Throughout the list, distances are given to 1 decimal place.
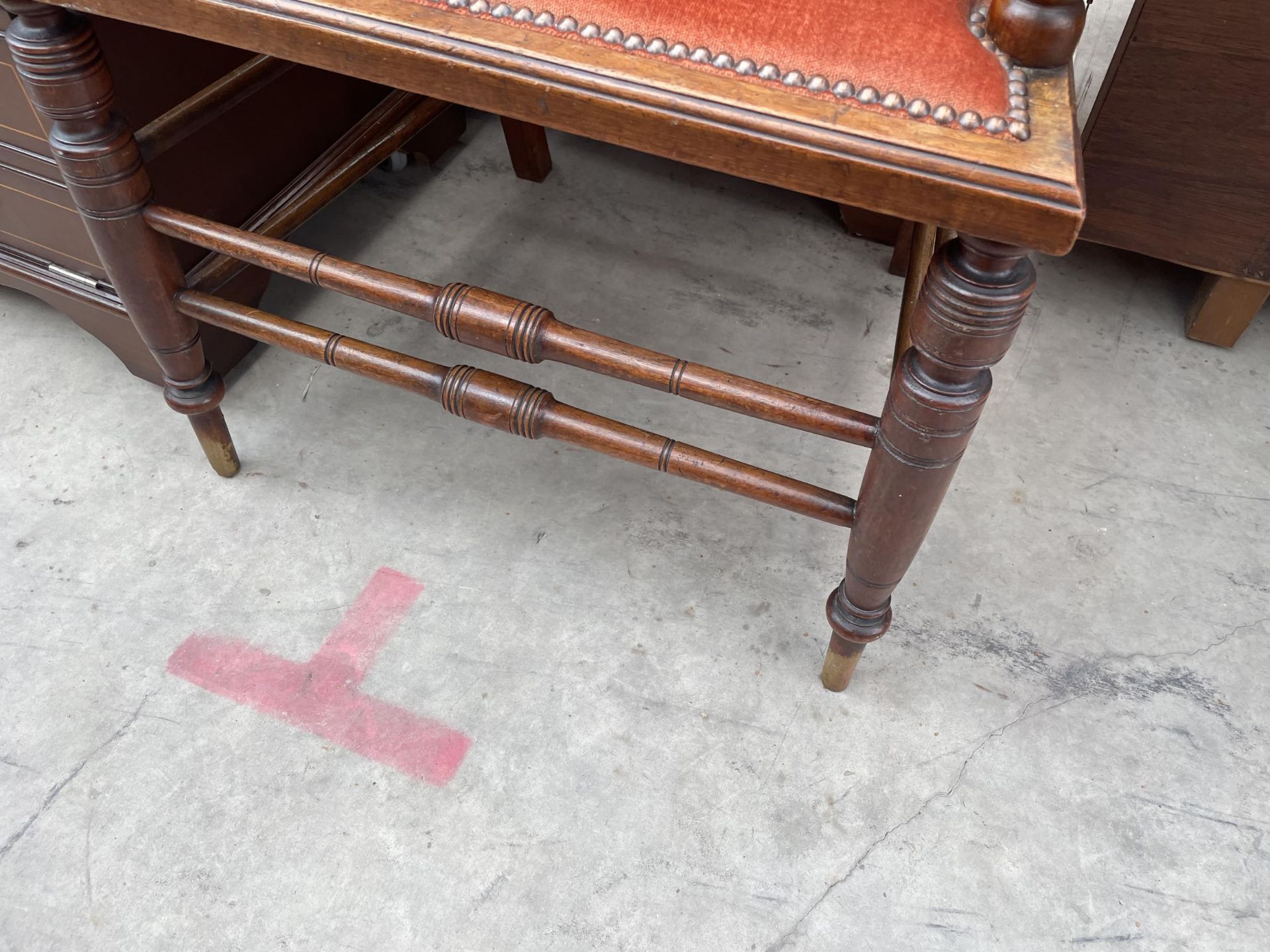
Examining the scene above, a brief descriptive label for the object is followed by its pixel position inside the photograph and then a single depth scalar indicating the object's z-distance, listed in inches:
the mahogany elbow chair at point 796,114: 25.3
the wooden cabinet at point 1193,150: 45.6
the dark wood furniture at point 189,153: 41.3
